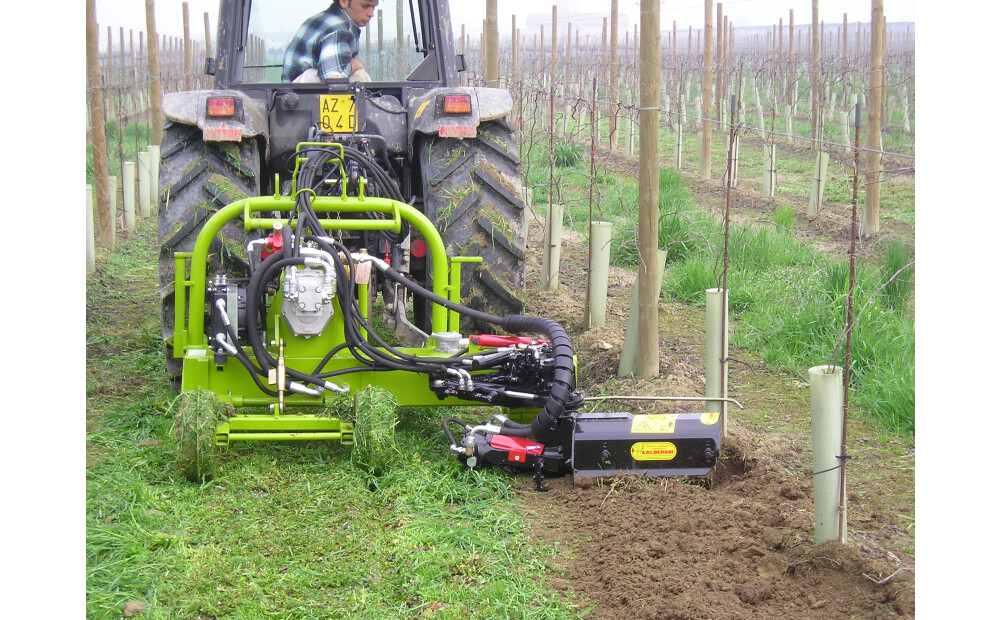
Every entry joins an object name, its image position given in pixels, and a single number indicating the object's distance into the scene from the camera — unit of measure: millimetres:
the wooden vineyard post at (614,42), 14718
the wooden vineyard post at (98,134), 8336
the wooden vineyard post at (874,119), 9133
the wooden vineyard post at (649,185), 4730
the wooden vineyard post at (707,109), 12811
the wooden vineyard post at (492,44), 10484
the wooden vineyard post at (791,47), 19048
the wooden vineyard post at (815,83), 14219
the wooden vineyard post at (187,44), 15620
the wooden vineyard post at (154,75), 10562
